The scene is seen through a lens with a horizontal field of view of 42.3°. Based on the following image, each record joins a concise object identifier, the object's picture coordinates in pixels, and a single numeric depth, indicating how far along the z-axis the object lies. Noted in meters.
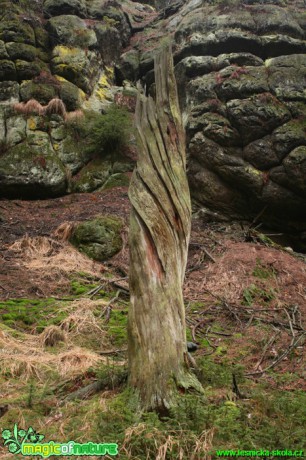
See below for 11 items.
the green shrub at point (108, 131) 14.23
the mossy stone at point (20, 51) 14.78
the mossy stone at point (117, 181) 13.90
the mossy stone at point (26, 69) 14.61
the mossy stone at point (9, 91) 14.13
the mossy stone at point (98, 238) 9.31
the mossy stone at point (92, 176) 13.64
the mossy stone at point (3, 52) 14.49
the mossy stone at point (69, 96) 15.01
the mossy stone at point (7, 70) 14.23
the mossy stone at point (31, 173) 12.41
